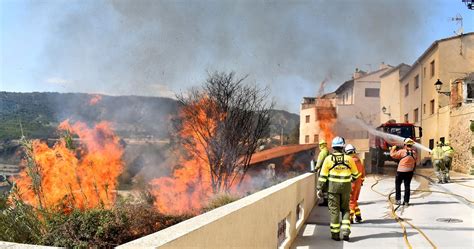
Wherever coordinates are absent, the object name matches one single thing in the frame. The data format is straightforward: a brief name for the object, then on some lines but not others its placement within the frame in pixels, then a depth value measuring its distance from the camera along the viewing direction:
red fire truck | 18.39
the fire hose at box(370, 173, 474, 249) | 5.67
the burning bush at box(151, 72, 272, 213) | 18.20
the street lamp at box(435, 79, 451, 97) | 19.61
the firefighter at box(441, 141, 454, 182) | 12.74
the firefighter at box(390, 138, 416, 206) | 8.37
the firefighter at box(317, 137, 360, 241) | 5.77
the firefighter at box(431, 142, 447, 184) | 12.81
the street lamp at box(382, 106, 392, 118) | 32.34
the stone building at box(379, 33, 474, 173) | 17.55
